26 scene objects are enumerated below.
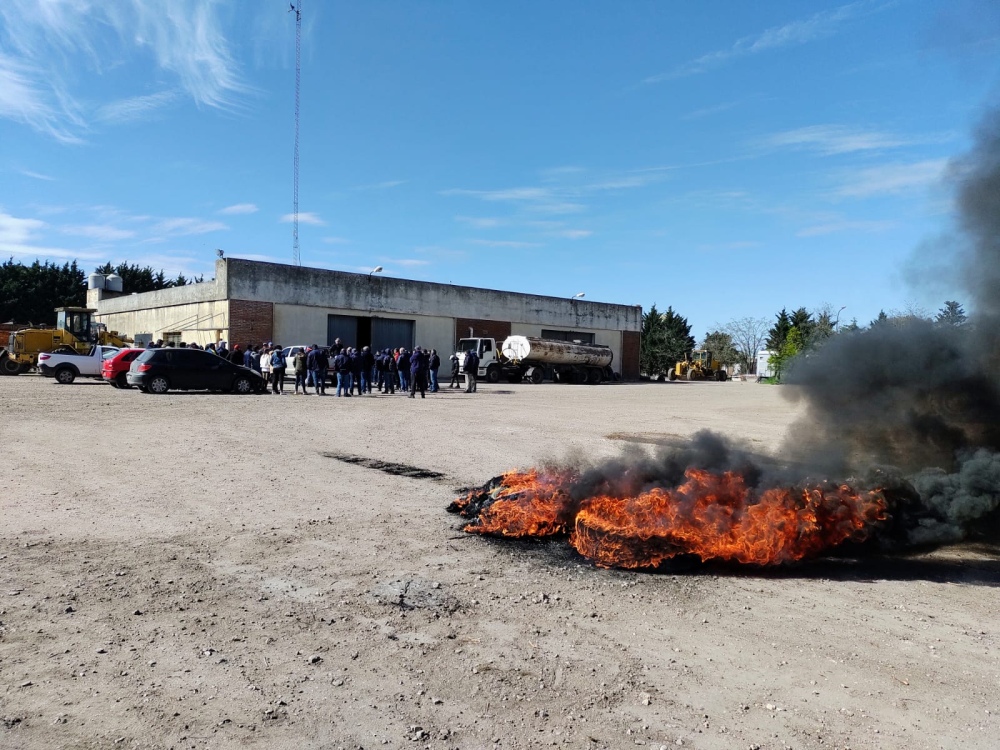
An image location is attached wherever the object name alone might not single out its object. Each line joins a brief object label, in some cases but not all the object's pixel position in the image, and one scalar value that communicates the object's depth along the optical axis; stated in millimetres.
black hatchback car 20750
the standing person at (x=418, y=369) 22812
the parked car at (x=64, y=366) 25422
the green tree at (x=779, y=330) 64456
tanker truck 37250
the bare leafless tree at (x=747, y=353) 73625
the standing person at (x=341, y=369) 22609
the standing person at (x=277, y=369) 23278
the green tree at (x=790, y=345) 39000
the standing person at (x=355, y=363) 22859
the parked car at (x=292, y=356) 27203
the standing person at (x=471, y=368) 27453
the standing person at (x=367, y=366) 23406
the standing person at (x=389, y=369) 24797
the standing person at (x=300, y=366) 23922
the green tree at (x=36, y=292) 54469
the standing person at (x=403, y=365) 24047
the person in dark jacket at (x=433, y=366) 24819
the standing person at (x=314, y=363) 23062
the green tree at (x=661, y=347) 61156
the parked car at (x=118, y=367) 22688
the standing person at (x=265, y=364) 24941
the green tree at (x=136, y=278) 61250
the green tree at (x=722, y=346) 74600
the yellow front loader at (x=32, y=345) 29609
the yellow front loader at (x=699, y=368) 58531
